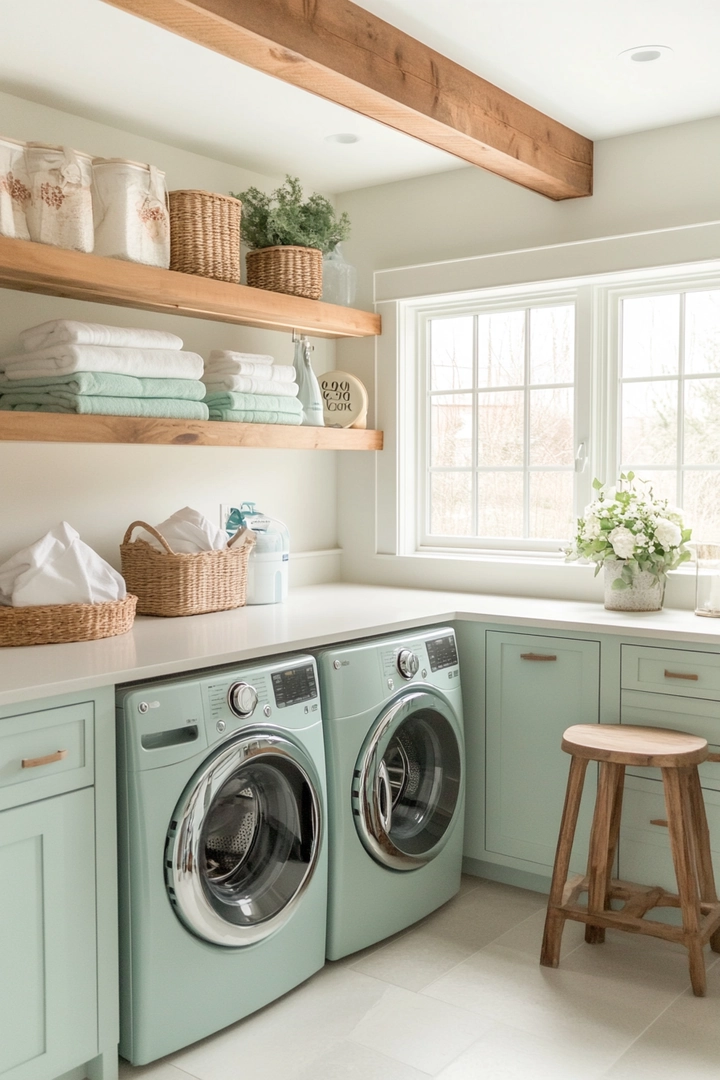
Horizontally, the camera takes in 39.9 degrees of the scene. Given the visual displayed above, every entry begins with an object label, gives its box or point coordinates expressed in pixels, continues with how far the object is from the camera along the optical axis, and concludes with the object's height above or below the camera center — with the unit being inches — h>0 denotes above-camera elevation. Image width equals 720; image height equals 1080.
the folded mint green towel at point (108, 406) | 102.3 +7.8
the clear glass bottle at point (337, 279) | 142.1 +28.6
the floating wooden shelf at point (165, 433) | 98.6 +5.2
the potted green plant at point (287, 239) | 128.6 +31.4
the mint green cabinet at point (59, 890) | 74.5 -32.1
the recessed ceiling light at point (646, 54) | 100.8 +43.4
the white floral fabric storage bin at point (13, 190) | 96.2 +28.4
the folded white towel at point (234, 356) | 122.5 +15.2
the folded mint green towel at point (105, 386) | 101.6 +9.9
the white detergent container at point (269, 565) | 126.8 -11.1
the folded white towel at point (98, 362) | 101.3 +12.3
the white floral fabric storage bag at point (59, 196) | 99.0 +28.5
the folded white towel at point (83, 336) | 101.2 +15.0
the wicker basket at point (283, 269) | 128.8 +27.4
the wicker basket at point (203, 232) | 113.7 +28.6
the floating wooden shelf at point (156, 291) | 98.2 +21.2
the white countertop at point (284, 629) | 81.7 -16.1
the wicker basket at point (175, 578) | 114.0 -11.6
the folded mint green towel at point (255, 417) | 121.2 +7.8
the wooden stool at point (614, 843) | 96.6 -37.6
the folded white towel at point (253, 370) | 122.2 +13.6
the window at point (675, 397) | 128.6 +10.6
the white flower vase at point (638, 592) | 121.9 -14.1
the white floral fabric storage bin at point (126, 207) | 105.2 +29.2
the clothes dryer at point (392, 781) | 102.1 -33.5
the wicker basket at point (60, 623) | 92.8 -13.8
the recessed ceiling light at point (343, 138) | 127.8 +44.0
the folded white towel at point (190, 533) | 118.3 -6.5
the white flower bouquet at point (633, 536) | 118.9 -7.0
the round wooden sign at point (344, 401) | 149.4 +11.7
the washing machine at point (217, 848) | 82.8 -33.4
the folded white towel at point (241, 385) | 121.5 +11.6
